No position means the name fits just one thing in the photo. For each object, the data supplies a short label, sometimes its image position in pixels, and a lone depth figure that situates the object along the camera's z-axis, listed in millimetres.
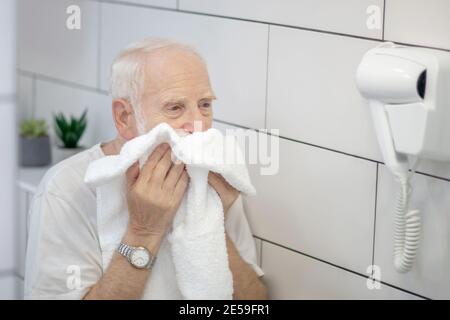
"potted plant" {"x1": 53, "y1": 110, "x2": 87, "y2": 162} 2763
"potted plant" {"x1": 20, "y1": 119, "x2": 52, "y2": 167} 2830
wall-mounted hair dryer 2037
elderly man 2211
